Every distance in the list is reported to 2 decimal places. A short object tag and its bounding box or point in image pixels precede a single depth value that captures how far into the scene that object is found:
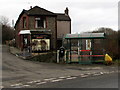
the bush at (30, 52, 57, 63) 20.78
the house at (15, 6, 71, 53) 29.24
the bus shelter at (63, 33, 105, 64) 19.62
